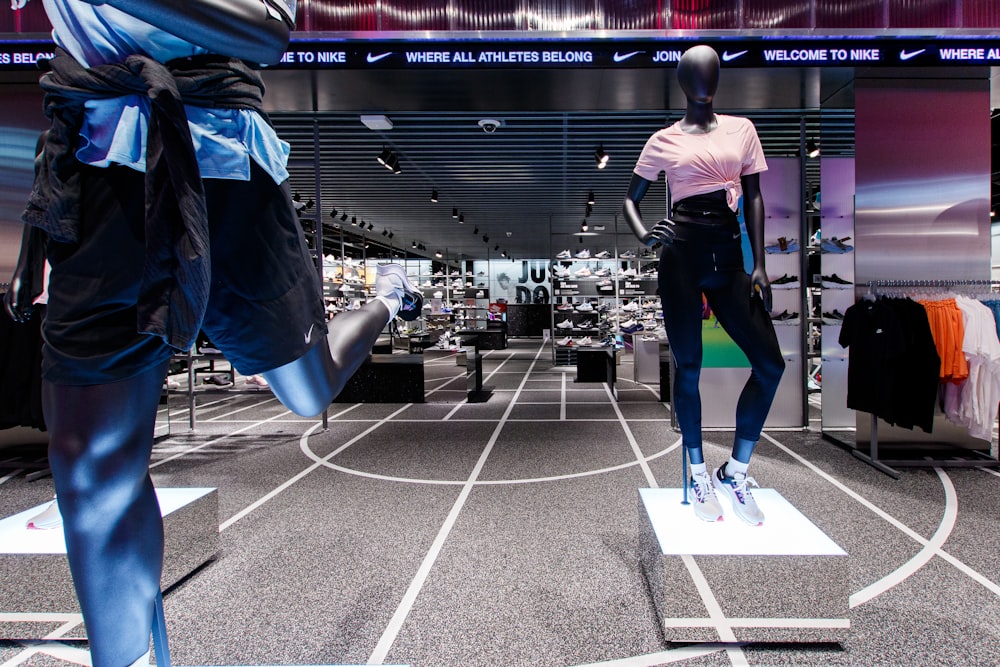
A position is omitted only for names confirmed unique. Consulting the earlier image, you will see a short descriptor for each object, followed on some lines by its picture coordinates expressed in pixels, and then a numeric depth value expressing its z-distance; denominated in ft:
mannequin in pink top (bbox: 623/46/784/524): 6.44
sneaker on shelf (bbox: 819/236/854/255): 16.01
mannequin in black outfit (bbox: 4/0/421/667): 2.56
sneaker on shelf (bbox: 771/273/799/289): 16.57
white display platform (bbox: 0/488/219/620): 6.26
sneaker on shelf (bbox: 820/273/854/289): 15.90
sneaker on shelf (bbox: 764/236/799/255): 16.48
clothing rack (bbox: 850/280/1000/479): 12.34
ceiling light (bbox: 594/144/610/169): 23.07
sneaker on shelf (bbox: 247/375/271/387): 22.34
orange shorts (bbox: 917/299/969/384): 11.73
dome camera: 20.79
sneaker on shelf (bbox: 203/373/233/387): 22.24
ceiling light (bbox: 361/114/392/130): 19.29
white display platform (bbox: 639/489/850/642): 5.59
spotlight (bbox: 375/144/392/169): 23.81
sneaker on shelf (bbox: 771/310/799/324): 16.55
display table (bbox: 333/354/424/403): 22.06
